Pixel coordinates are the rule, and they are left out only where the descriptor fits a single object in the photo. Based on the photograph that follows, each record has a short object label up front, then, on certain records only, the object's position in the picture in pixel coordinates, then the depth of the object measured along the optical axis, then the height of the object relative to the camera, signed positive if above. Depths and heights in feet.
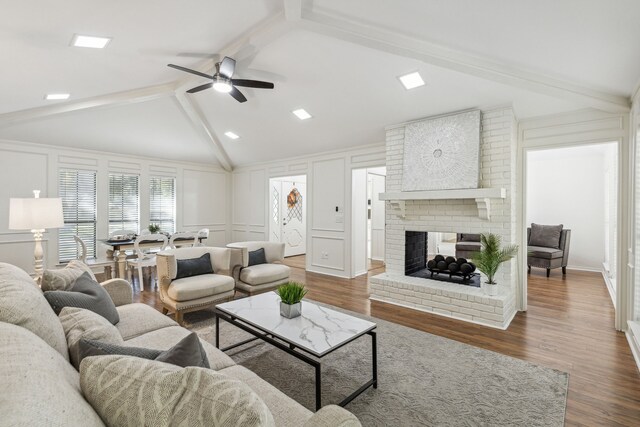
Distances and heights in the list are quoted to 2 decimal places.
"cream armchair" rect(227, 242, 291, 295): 12.94 -2.79
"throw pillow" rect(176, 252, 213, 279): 11.68 -2.23
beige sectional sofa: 2.05 -1.40
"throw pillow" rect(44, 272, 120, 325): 5.83 -1.83
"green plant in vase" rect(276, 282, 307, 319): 7.97 -2.32
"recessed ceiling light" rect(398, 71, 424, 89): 11.14 +4.94
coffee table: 6.52 -2.85
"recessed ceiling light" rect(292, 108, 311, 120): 15.50 +5.07
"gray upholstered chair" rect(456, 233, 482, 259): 19.25 -2.17
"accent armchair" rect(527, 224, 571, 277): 18.11 -2.31
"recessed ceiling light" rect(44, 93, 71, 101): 12.84 +4.93
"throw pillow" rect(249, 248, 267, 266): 14.24 -2.24
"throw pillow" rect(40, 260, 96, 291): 6.83 -1.62
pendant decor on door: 27.07 +0.52
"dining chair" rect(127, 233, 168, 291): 15.34 -2.41
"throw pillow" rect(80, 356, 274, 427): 2.42 -1.59
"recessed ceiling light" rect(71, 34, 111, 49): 8.86 +5.09
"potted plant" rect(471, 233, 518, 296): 11.43 -1.75
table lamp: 9.11 -0.17
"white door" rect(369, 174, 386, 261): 23.36 -0.63
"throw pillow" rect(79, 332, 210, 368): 3.63 -1.75
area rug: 6.38 -4.25
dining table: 15.60 -1.99
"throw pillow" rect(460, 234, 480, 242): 20.39 -1.82
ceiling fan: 10.71 +4.85
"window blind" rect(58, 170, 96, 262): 18.61 -0.08
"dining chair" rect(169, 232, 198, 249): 17.85 -1.79
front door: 25.52 -0.32
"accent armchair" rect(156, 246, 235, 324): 10.61 -2.83
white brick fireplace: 11.41 -0.37
